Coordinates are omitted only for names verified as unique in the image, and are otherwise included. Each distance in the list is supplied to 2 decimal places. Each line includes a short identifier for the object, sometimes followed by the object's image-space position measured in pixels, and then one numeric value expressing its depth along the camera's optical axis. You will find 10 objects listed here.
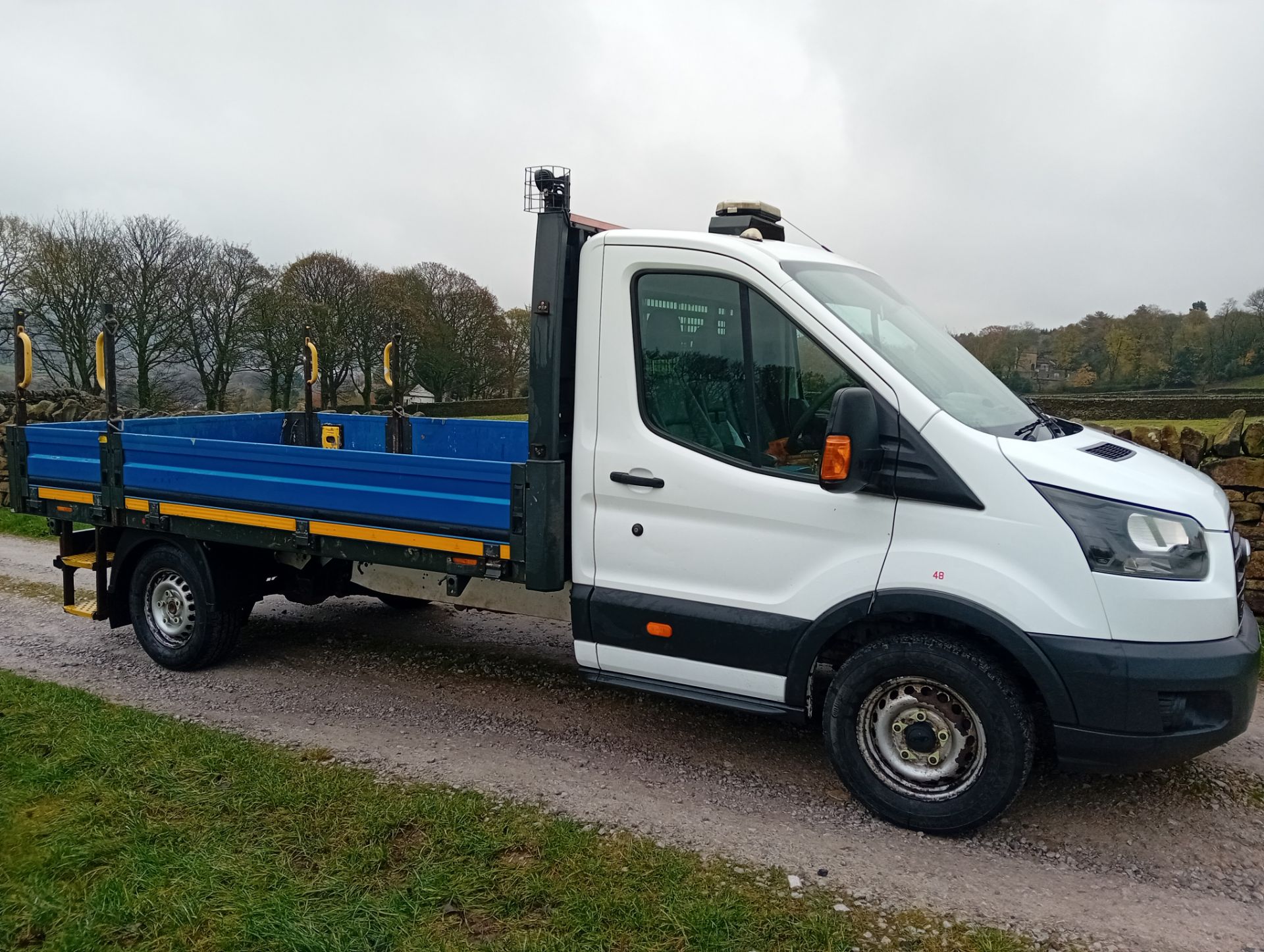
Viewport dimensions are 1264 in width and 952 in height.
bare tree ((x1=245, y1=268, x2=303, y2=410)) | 29.86
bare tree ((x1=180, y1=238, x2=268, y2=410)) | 29.30
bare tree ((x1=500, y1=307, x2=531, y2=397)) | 31.31
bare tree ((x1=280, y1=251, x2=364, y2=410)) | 31.45
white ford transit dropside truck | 3.59
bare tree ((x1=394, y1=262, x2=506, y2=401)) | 33.41
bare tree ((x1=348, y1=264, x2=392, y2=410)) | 32.50
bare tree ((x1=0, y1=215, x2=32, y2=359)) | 27.02
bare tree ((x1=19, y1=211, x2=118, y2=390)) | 26.53
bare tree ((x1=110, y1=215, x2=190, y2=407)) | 28.14
